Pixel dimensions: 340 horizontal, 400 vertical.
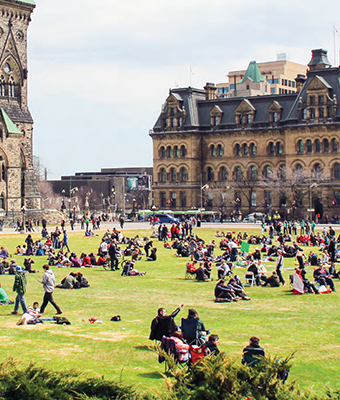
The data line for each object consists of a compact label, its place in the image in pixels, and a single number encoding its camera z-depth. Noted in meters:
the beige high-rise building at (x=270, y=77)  173.62
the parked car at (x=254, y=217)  97.50
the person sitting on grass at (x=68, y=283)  34.22
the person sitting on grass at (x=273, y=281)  34.69
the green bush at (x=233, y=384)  14.95
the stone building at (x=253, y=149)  99.56
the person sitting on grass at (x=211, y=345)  18.81
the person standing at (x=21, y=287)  26.81
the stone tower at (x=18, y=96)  98.00
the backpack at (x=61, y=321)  25.80
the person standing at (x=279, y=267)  34.76
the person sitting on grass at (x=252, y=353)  17.58
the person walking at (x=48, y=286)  26.92
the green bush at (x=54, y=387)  15.16
